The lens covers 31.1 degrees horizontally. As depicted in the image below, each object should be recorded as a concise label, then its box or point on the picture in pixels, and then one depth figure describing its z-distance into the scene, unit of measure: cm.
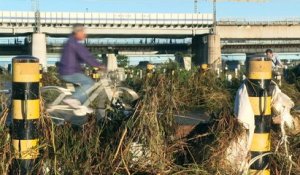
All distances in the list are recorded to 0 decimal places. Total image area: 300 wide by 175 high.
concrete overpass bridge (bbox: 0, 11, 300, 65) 6744
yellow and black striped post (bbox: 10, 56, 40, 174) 496
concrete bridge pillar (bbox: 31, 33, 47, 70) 6397
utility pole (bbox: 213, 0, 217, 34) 7369
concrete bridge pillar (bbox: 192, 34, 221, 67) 7131
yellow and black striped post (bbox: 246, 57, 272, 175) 507
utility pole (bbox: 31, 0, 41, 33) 6688
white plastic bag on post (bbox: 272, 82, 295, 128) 572
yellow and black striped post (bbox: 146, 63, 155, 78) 1449
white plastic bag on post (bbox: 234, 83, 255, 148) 509
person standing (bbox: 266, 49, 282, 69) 1338
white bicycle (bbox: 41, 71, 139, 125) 684
